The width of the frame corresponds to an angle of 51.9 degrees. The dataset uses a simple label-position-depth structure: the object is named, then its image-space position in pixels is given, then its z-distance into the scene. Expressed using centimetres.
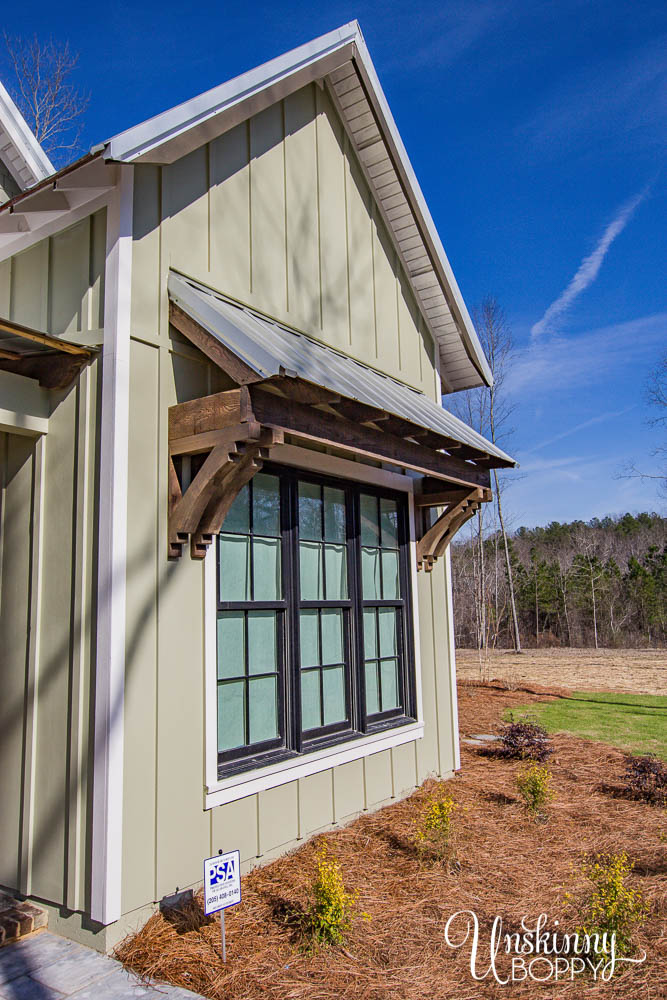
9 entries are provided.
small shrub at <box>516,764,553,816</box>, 540
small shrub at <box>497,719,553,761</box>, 725
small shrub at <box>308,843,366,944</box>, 330
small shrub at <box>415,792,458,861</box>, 446
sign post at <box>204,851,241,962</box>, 307
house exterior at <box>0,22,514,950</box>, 357
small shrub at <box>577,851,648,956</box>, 319
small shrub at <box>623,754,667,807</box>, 594
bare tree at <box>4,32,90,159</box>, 1294
